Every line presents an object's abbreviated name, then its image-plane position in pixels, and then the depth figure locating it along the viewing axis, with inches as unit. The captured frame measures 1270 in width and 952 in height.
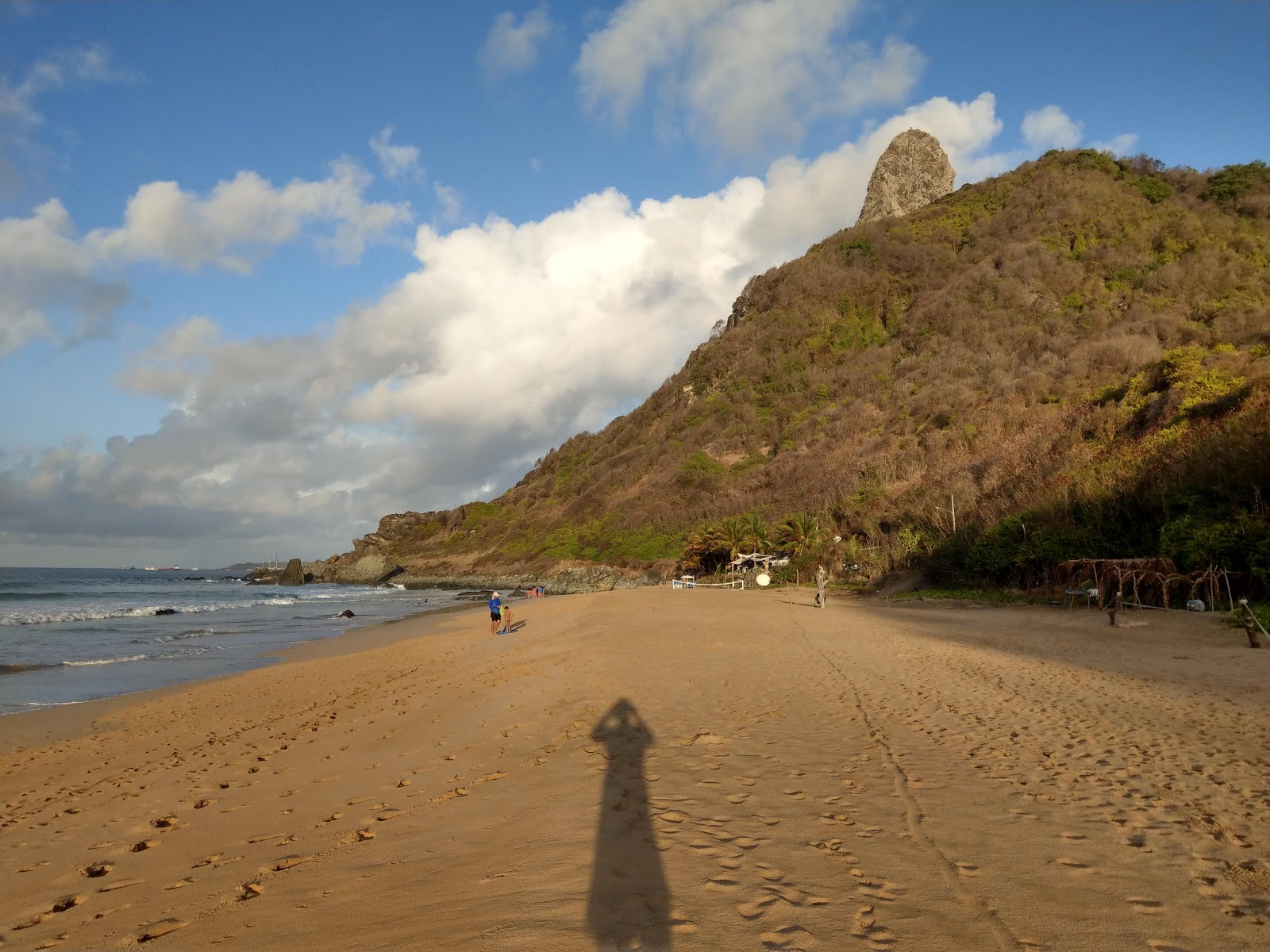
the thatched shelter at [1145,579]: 628.4
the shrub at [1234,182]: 2659.9
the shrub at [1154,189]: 2812.5
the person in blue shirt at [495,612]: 823.7
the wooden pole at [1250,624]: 468.2
